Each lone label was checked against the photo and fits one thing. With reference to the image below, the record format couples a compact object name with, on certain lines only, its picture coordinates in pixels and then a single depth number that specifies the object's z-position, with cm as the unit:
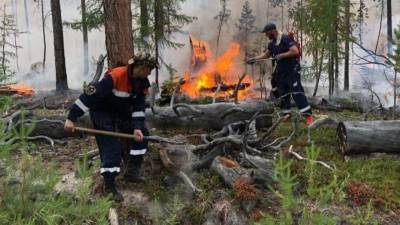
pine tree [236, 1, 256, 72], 3347
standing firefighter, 844
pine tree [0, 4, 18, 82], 3564
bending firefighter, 544
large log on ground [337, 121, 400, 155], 672
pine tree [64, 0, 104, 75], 1559
